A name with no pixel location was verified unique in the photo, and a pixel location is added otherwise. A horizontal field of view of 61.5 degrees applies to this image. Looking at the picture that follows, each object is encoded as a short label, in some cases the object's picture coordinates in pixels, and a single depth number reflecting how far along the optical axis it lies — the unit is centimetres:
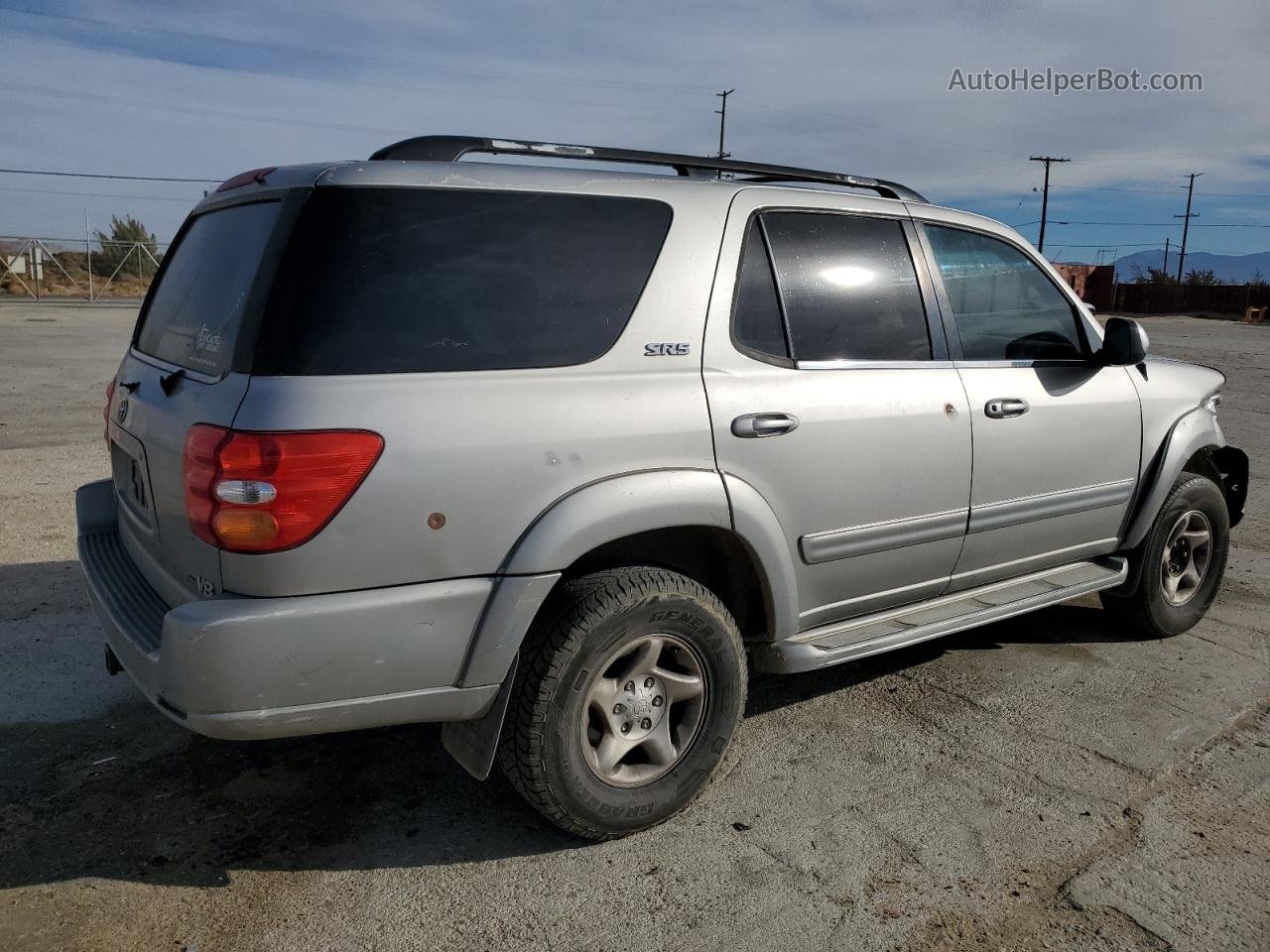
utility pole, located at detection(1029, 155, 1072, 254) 6531
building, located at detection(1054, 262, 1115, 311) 5531
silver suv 252
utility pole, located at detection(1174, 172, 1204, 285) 8231
